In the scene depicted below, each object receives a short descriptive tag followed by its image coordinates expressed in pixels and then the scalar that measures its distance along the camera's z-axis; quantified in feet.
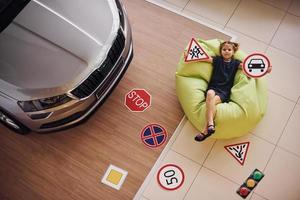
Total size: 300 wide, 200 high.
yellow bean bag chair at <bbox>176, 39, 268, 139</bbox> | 9.91
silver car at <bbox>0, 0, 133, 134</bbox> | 8.65
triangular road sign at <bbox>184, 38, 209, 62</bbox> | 10.51
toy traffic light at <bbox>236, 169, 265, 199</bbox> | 9.91
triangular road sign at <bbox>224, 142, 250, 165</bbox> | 10.33
